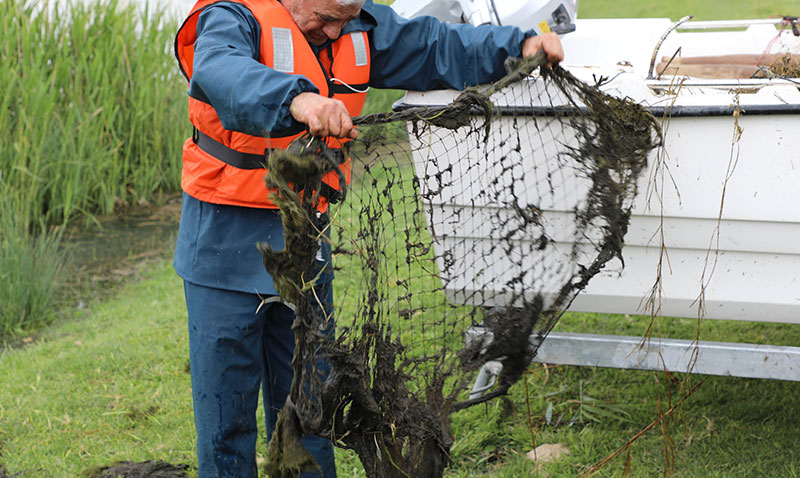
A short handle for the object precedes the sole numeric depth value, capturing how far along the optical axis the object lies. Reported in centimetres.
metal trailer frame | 292
